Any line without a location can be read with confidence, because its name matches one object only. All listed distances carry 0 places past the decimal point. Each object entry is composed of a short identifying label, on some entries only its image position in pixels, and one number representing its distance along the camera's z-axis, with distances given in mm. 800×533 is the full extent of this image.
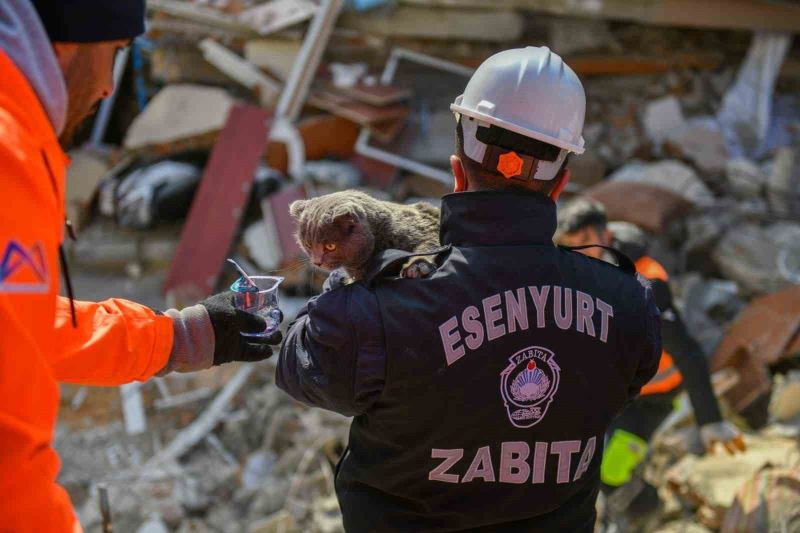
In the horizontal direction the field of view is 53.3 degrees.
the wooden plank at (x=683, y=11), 8367
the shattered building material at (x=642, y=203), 6931
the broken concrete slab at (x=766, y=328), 5938
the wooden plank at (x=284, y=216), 7320
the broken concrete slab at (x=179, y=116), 8234
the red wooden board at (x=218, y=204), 7605
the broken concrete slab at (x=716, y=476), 4207
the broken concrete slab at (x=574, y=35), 8680
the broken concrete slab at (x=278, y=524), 4969
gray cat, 2205
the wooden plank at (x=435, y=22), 8500
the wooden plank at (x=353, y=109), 8242
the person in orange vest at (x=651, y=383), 3838
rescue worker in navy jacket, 1806
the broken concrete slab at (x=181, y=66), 8641
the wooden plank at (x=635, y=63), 8766
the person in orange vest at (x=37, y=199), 1210
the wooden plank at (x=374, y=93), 8281
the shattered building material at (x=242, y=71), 8375
